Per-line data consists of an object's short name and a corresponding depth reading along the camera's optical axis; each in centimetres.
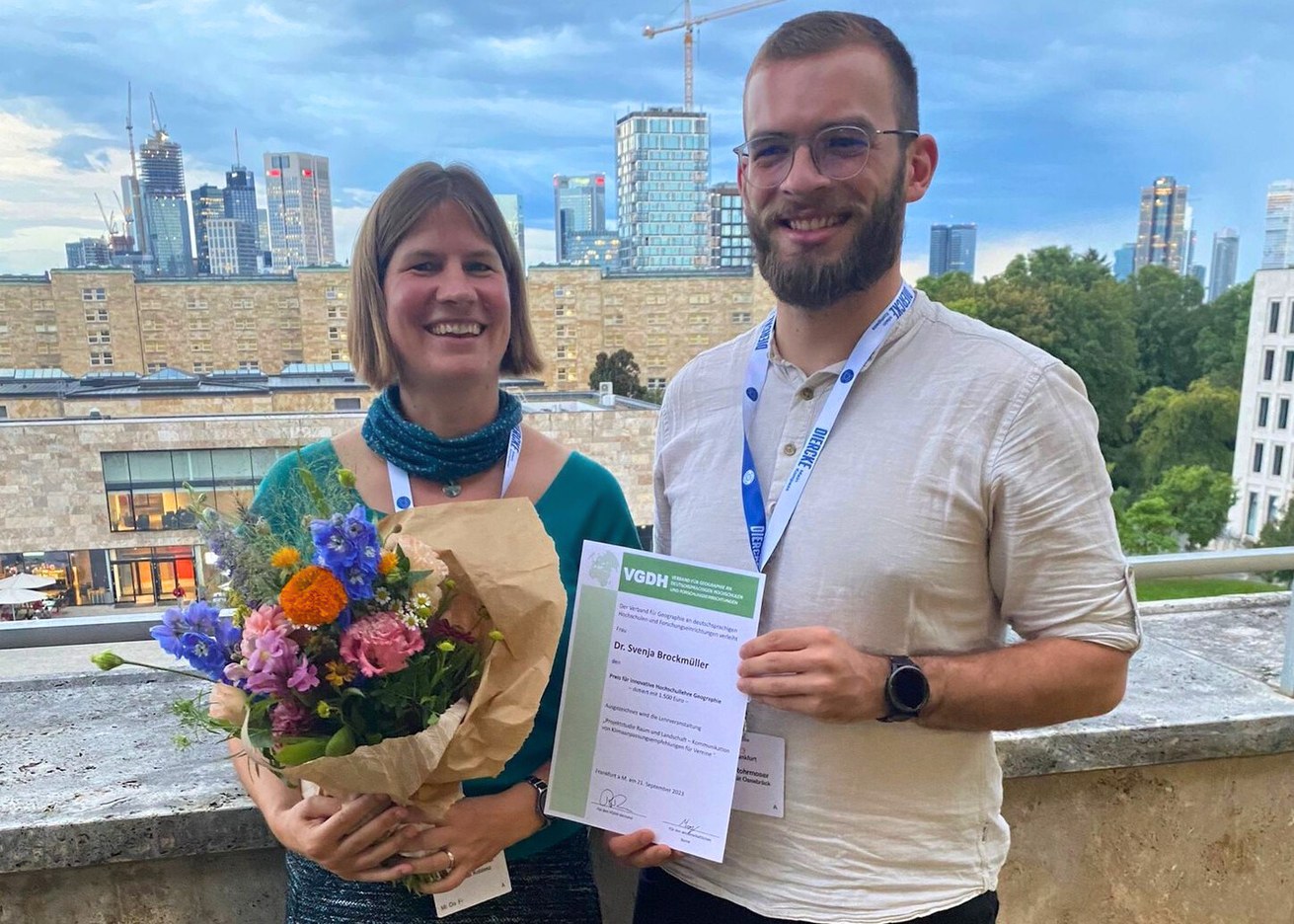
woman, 110
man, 94
